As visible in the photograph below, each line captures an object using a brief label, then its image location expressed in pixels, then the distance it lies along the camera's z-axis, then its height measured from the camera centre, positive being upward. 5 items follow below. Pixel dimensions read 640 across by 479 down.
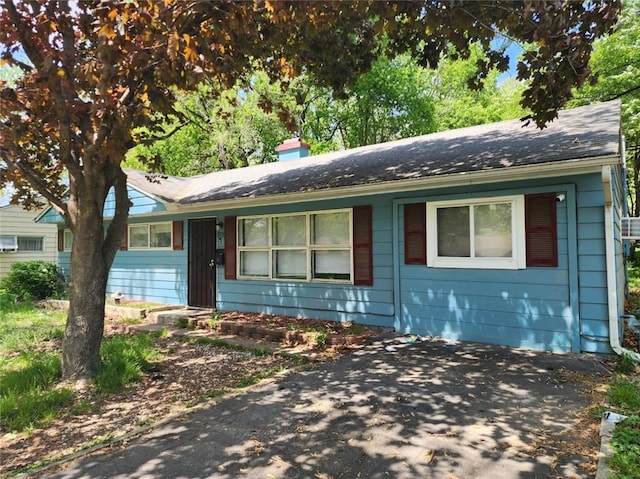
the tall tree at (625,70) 12.85 +5.98
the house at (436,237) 5.12 +0.19
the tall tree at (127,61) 3.73 +1.89
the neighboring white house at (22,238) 16.61 +0.65
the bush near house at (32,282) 12.02 -0.88
